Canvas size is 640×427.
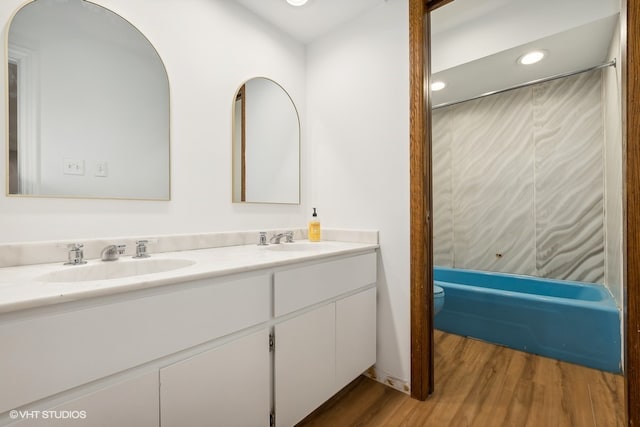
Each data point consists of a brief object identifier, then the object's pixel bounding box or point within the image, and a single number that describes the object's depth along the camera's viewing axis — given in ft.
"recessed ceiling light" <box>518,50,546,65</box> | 6.30
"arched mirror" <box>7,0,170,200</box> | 3.34
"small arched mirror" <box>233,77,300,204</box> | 5.44
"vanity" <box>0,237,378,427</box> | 2.02
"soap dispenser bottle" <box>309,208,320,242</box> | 6.10
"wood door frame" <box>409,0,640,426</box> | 4.89
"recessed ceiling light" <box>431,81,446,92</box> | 8.05
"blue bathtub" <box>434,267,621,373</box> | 5.62
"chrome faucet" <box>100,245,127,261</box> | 3.62
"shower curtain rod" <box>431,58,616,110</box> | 6.50
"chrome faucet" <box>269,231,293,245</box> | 5.58
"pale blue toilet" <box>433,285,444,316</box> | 6.57
